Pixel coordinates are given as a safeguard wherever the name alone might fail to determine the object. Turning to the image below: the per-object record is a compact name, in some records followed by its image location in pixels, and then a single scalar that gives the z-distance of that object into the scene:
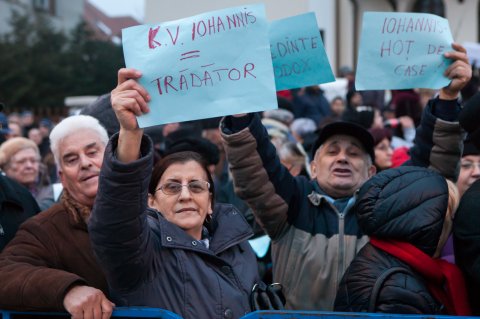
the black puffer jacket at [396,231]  2.51
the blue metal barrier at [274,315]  2.17
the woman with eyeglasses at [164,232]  2.36
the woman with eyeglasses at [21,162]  5.72
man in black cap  3.34
